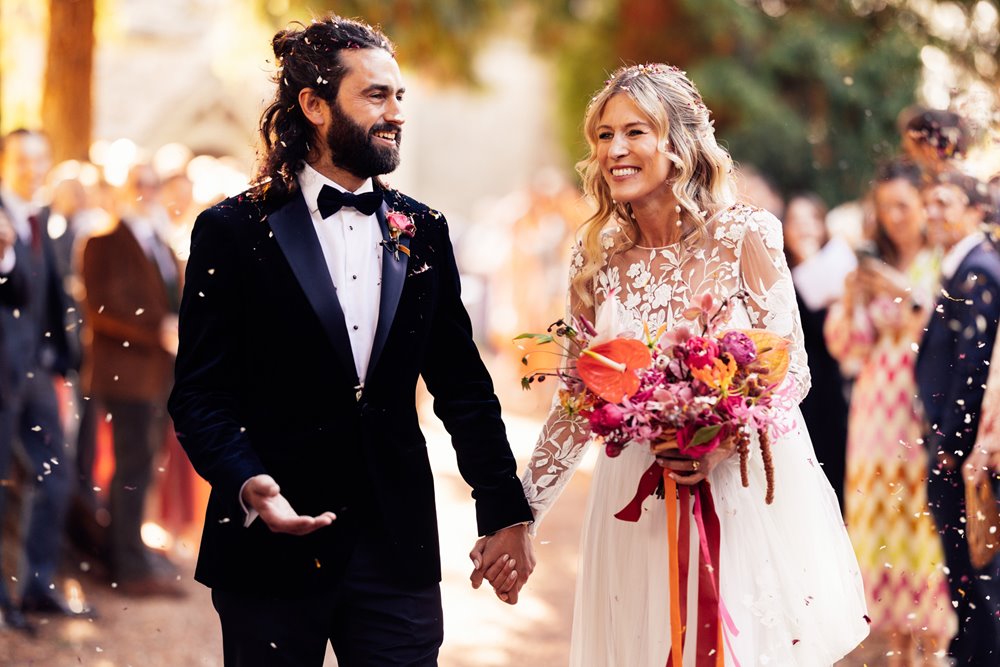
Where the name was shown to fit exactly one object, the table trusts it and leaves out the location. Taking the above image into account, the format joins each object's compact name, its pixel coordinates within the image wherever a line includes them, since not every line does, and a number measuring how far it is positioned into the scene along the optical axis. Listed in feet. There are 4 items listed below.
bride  25.16
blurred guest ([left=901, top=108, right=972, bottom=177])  37.19
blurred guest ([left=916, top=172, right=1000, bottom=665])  35.55
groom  22.48
